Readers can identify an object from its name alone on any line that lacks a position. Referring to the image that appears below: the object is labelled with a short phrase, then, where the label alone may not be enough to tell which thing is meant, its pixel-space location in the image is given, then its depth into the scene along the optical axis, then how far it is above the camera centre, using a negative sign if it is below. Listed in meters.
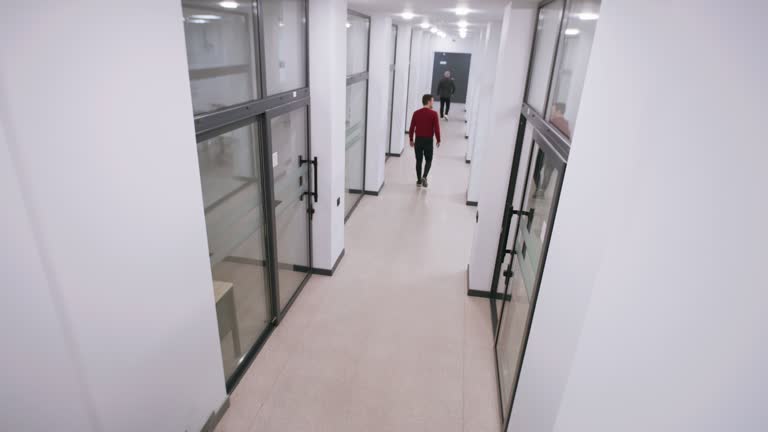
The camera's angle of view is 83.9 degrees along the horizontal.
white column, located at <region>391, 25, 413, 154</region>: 8.88 -0.15
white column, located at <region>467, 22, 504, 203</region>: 7.01 -0.44
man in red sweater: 7.71 -1.16
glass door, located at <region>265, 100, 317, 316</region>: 3.77 -1.27
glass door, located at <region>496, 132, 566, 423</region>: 2.56 -1.32
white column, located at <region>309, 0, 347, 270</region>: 4.05 -0.54
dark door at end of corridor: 18.08 -0.08
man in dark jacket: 14.07 -0.75
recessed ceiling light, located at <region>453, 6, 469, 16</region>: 4.94 +0.65
